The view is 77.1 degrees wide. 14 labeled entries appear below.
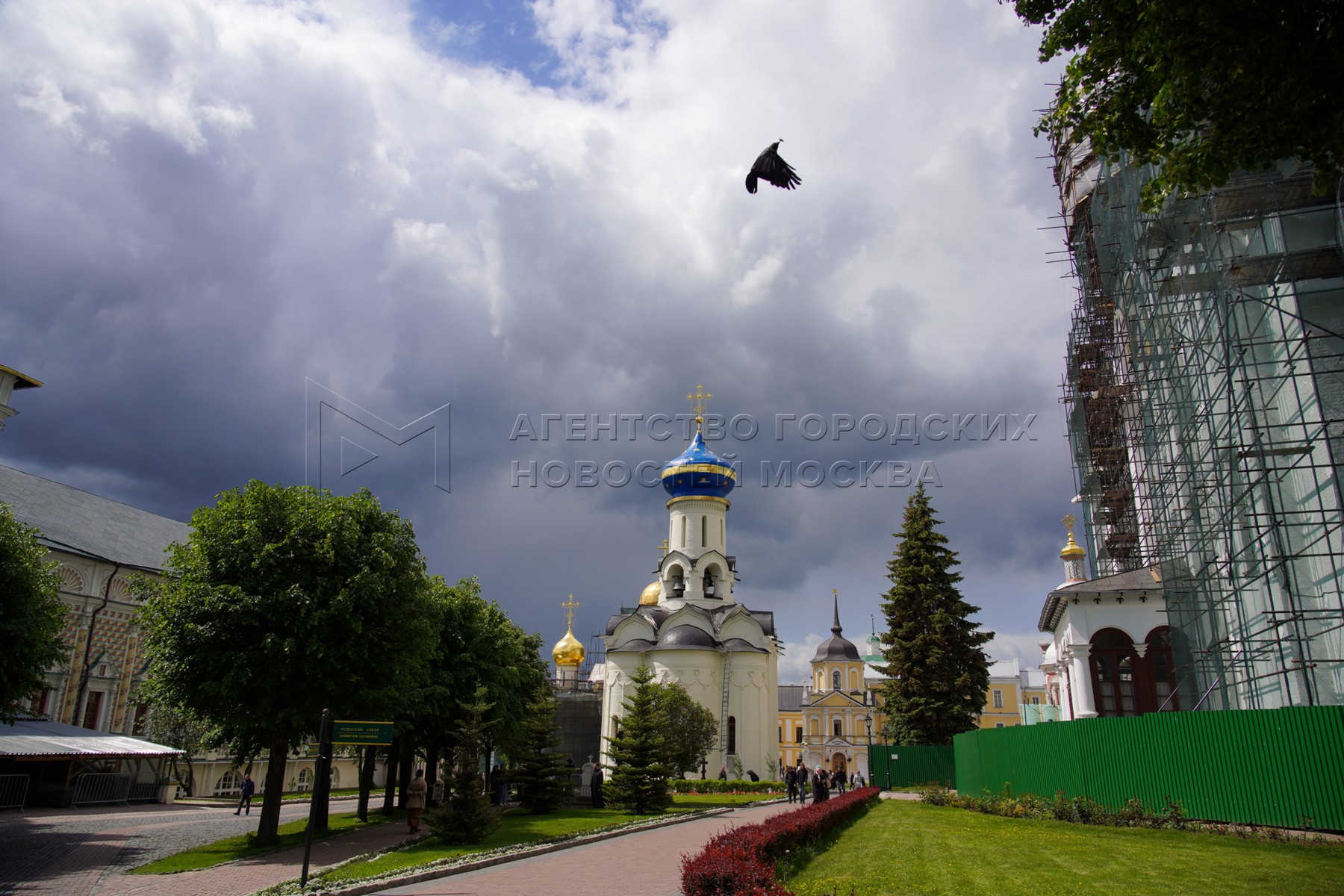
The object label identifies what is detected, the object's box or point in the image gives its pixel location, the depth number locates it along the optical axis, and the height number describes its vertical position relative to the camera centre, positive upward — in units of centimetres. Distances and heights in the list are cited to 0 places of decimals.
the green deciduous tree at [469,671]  2511 +113
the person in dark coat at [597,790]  2834 -255
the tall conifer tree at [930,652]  3130 +215
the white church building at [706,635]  4228 +389
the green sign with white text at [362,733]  1240 -33
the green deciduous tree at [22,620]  1652 +170
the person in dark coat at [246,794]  2652 -257
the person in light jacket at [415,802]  1902 -199
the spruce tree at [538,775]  2597 -192
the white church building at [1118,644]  2595 +204
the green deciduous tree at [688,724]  3600 -56
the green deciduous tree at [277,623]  1672 +168
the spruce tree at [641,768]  2398 -156
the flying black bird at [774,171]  1273 +788
